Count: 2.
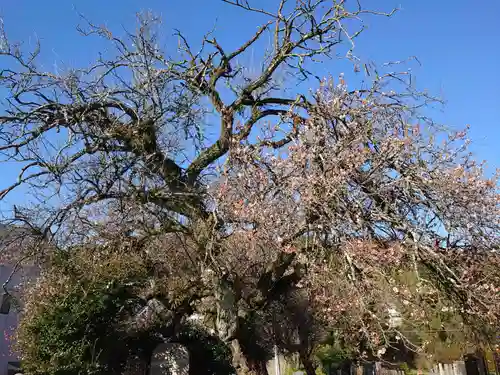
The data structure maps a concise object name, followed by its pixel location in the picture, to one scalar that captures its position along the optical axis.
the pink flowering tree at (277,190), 5.99
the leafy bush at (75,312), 10.02
